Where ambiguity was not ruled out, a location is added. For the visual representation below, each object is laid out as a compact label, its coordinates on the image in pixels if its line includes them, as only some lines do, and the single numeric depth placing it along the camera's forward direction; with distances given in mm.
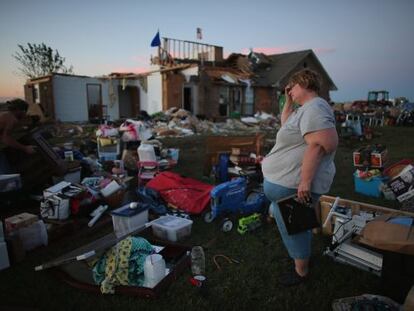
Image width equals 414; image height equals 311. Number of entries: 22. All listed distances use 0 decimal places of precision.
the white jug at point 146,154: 5980
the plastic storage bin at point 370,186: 4996
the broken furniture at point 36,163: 4891
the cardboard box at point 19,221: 3258
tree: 29453
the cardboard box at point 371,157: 5153
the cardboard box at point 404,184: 4551
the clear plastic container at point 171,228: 3611
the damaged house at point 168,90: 18734
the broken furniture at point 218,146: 6219
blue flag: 19422
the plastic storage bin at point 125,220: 3601
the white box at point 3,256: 3010
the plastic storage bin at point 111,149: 7091
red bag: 4406
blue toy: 4133
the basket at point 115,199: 4523
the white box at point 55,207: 3887
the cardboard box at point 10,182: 4332
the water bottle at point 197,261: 2963
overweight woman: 2199
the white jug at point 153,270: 2648
